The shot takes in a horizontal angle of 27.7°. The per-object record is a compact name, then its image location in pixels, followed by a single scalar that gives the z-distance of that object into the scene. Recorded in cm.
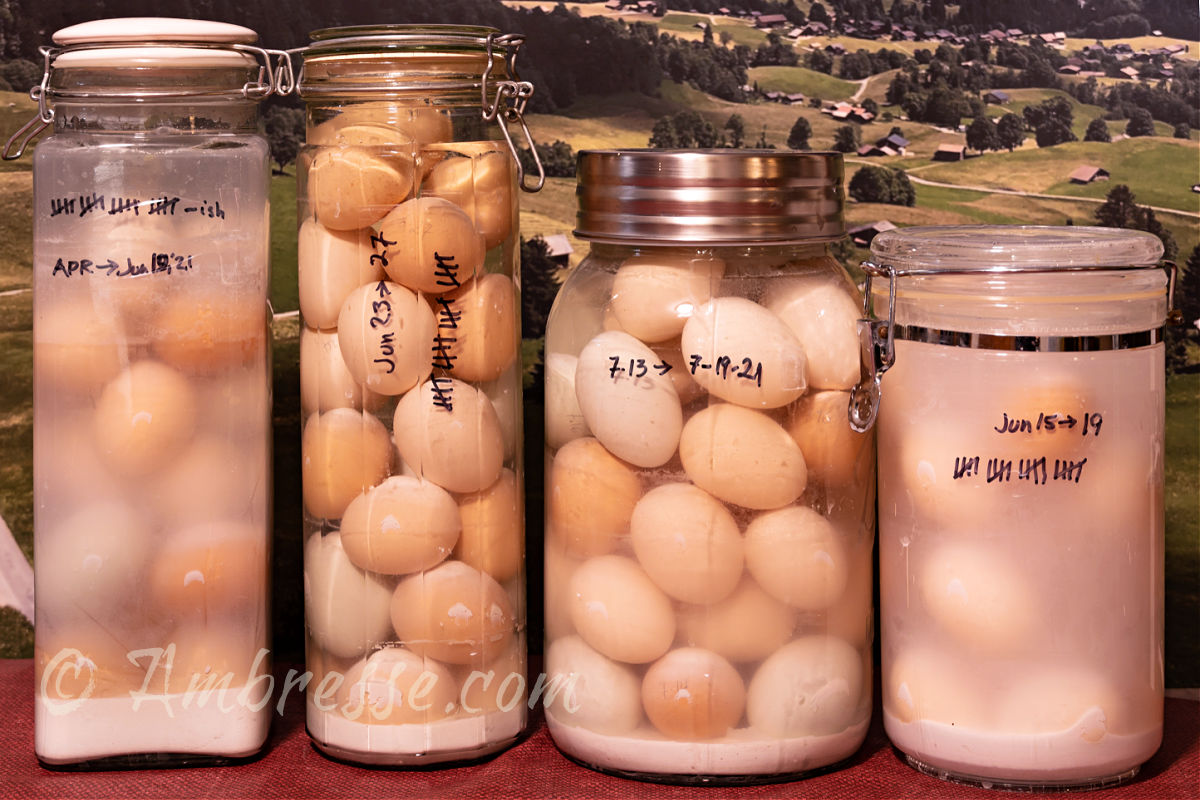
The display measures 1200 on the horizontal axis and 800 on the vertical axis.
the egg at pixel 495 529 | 108
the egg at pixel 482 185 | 106
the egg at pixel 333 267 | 106
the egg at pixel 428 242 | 106
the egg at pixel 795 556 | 105
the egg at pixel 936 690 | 106
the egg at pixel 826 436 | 106
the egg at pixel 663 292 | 105
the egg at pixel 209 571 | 108
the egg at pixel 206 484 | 107
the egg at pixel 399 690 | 108
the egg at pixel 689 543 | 105
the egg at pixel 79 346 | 106
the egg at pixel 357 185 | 105
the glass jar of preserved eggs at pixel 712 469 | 104
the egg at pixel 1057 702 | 105
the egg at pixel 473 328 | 107
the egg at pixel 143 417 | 106
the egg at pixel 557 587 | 109
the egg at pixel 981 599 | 105
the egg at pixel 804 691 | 106
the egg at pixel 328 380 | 107
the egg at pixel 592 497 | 106
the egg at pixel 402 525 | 107
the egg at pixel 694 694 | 105
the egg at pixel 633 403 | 105
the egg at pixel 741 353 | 104
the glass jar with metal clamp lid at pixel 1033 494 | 104
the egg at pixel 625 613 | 105
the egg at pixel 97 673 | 108
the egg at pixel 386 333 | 106
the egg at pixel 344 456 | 107
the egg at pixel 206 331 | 107
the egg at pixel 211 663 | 108
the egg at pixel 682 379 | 105
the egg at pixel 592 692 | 106
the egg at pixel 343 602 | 108
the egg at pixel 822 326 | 106
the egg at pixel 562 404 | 108
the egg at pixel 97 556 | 107
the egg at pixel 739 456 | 104
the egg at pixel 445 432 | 107
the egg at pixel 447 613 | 107
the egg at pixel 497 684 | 109
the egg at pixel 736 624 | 106
